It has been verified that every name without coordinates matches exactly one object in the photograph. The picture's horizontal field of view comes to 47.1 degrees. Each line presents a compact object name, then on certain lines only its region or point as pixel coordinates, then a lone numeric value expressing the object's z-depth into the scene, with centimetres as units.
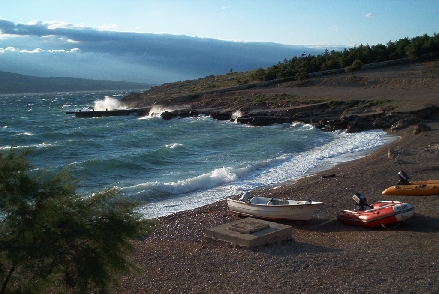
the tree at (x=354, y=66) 4491
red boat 1142
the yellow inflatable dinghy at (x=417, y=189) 1405
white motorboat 1245
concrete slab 1019
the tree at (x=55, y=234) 624
